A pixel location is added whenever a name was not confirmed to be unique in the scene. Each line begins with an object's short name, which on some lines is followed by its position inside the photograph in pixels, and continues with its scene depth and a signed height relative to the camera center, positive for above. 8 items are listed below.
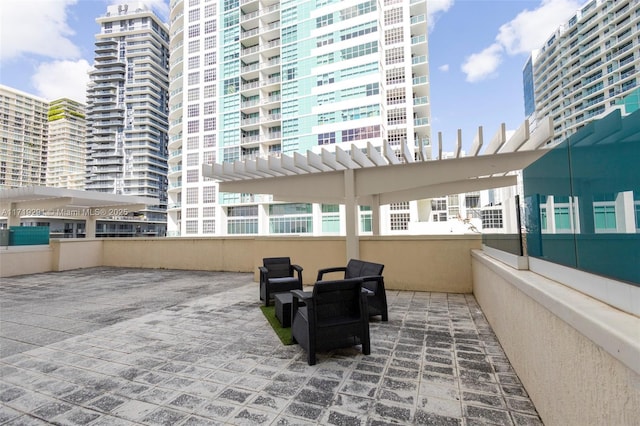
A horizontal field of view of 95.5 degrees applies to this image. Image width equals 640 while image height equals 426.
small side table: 4.18 -1.22
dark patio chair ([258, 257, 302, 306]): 5.36 -1.00
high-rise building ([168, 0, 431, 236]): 31.69 +16.46
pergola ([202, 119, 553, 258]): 5.64 +1.32
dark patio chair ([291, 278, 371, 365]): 3.15 -1.05
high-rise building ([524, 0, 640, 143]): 45.22 +28.66
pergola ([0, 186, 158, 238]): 13.41 +1.48
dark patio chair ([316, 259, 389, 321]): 4.46 -1.02
